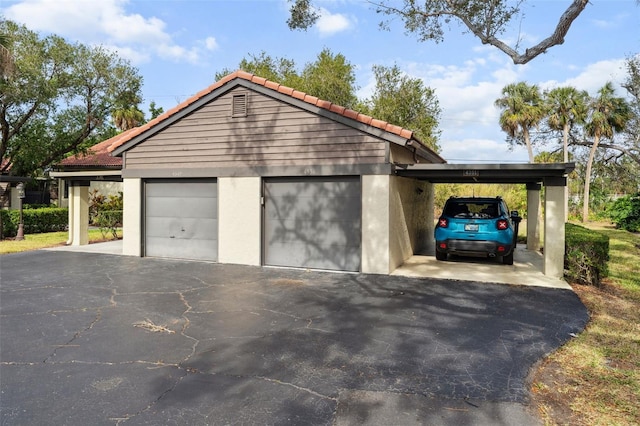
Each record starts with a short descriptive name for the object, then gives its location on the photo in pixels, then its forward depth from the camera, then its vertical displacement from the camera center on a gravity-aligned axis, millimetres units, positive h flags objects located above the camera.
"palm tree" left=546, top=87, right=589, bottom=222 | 29922 +7763
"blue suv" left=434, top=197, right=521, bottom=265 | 9672 -516
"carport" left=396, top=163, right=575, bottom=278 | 8172 +697
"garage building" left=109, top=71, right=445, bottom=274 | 9250 +661
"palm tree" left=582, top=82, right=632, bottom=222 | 27325 +6525
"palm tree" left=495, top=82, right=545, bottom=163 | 31297 +8021
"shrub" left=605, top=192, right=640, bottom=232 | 21578 -225
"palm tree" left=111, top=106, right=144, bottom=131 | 30531 +7014
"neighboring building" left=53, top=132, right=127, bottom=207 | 23692 +2404
